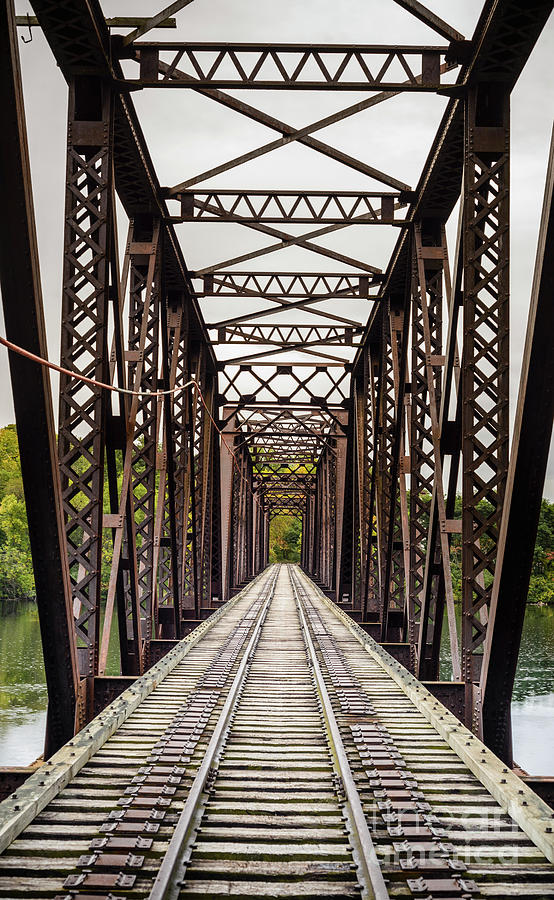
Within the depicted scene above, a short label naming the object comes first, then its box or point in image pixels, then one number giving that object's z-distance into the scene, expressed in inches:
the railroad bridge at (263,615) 173.6
